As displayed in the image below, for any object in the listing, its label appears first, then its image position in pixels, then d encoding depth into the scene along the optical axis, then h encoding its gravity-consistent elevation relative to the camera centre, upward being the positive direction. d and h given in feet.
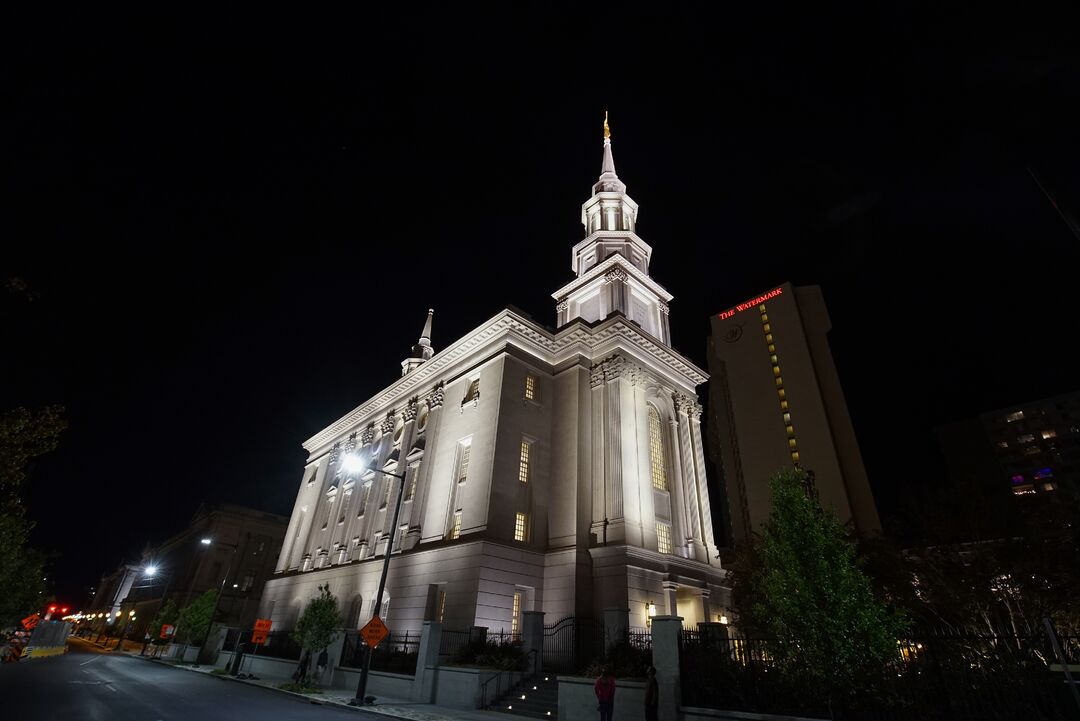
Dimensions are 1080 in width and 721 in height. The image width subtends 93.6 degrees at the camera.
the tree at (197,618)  142.82 +5.13
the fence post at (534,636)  66.08 +2.55
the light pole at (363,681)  58.70 -3.25
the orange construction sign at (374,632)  56.29 +1.63
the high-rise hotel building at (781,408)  264.93 +133.08
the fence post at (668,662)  42.96 +0.23
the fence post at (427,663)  63.10 -1.19
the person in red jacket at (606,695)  44.09 -2.50
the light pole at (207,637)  126.62 +0.62
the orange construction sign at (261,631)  90.07 +1.82
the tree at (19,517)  60.85 +19.06
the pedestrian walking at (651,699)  41.98 -2.46
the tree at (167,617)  174.06 +6.11
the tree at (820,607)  35.83 +4.35
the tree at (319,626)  77.61 +2.64
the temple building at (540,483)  91.25 +32.92
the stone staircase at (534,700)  56.34 -4.24
